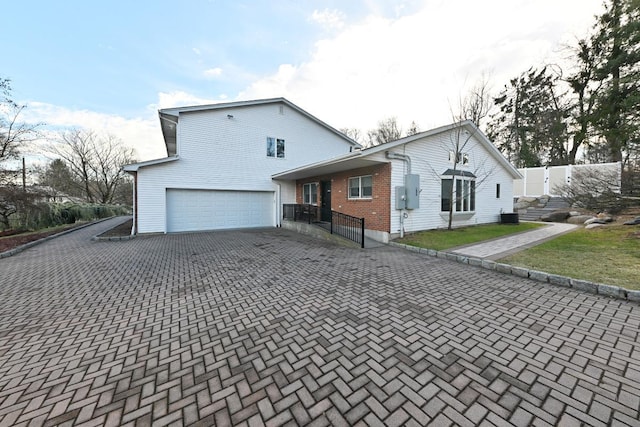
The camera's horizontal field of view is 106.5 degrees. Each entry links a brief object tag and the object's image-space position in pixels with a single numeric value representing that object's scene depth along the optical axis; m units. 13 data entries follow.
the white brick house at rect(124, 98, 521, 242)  9.35
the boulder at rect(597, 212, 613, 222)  12.00
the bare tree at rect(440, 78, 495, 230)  11.00
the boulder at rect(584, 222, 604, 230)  11.10
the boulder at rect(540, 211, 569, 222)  14.83
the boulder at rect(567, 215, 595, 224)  13.55
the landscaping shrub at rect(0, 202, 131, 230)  12.98
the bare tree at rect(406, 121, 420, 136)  28.20
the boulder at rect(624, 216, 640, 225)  10.13
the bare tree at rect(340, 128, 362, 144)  34.18
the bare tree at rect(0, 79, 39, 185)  11.47
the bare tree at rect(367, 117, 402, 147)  29.80
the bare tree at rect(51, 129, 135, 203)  28.45
